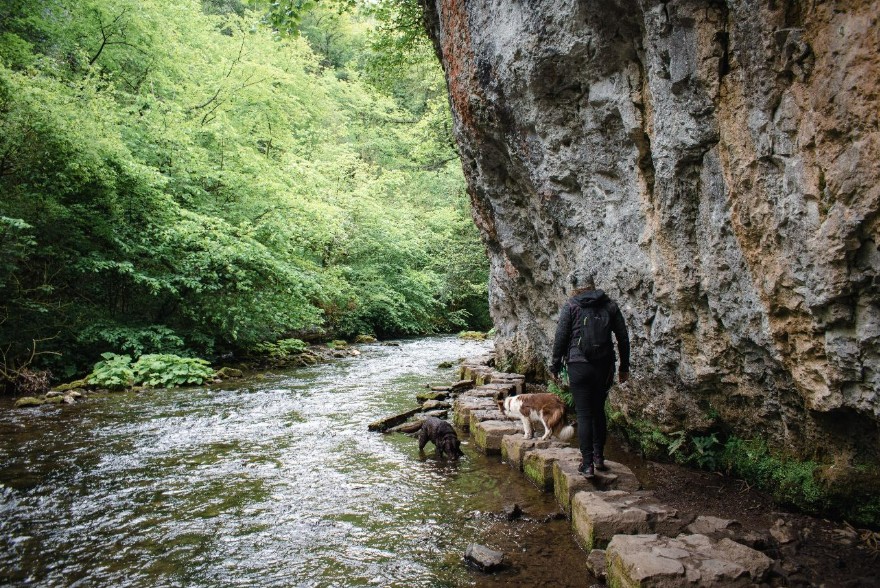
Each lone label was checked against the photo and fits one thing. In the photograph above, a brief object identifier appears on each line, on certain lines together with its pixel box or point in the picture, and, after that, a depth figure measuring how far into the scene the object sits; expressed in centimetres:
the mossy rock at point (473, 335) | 2506
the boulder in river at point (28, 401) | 969
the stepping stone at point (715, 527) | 389
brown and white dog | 638
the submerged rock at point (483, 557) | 377
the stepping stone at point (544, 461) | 537
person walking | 491
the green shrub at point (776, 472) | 424
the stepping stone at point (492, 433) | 676
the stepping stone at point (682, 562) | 308
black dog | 654
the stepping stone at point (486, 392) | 908
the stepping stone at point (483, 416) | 755
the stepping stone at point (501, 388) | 918
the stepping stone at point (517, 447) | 603
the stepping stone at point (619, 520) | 393
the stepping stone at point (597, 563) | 360
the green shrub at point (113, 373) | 1147
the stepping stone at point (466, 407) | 809
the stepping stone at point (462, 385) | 1111
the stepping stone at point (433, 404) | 946
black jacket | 504
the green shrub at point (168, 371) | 1206
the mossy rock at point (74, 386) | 1092
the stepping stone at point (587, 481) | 472
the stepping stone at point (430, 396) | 1021
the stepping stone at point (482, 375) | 1060
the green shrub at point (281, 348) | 1658
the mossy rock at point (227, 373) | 1342
